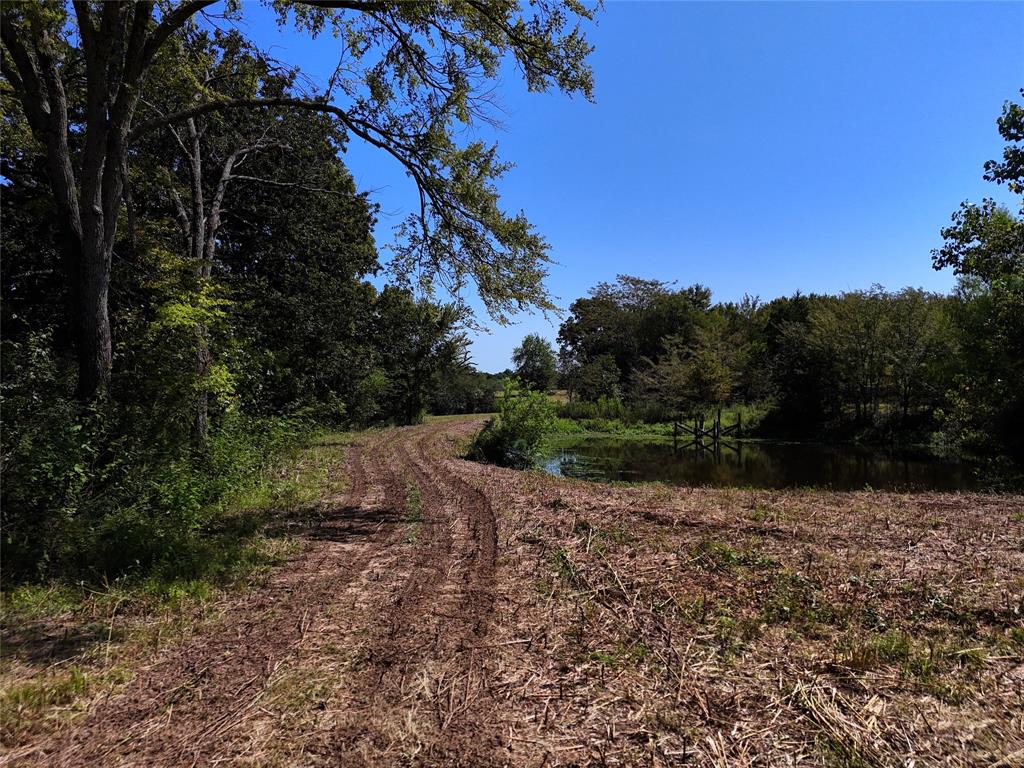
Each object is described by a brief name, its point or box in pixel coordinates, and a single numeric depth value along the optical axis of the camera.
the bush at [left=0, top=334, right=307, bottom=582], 4.41
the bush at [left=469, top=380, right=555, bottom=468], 15.58
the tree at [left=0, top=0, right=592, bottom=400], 5.56
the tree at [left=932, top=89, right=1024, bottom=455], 10.98
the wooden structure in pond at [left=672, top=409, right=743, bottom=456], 28.05
